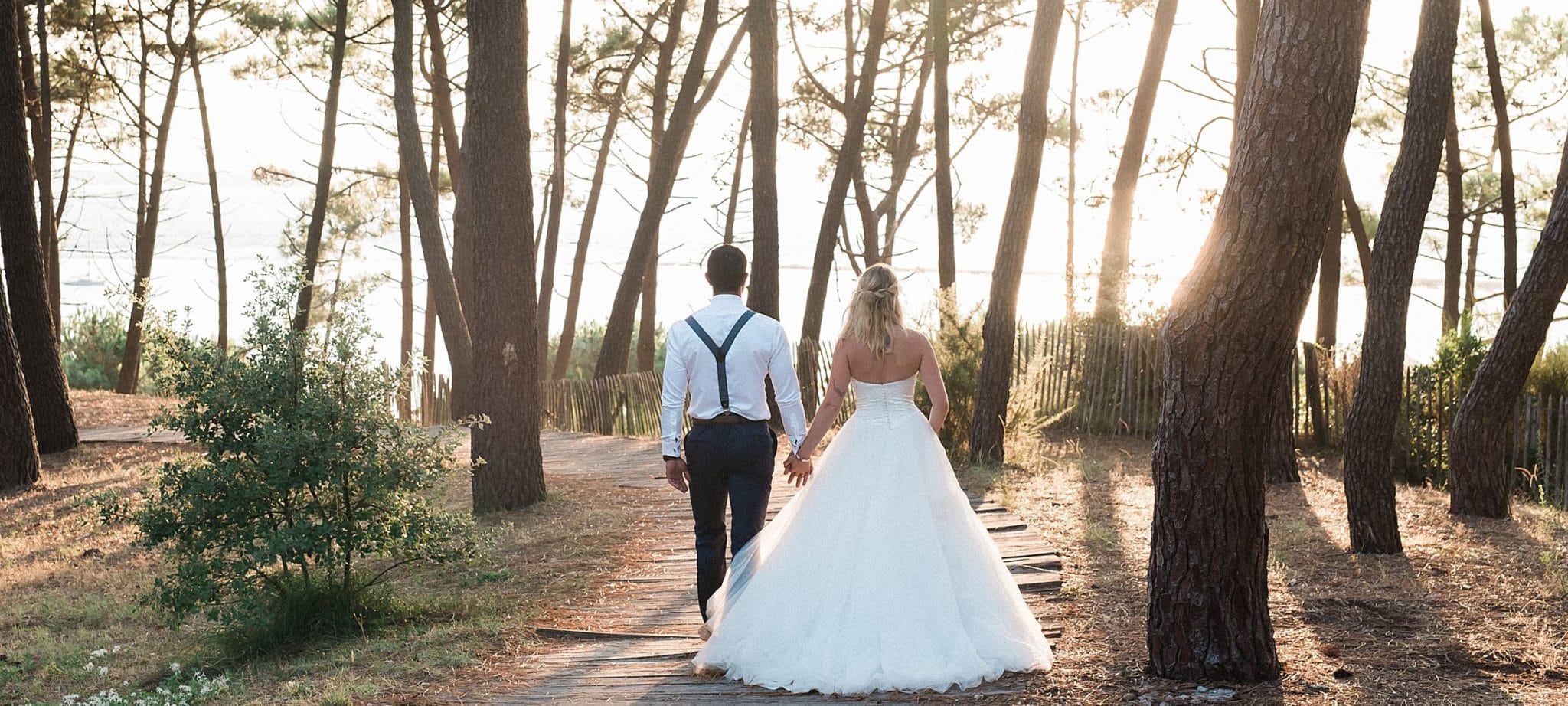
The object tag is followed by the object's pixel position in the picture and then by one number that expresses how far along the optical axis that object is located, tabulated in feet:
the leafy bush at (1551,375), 39.88
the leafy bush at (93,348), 85.30
